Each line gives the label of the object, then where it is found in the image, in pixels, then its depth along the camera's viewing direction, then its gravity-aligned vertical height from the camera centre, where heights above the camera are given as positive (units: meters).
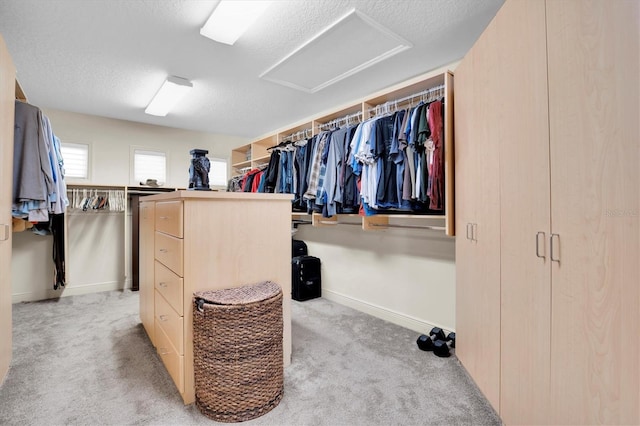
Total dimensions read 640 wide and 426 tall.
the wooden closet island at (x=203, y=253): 1.65 -0.24
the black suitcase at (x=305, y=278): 3.59 -0.80
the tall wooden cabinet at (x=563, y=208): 0.85 +0.01
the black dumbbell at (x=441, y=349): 2.20 -1.02
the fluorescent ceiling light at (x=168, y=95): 2.92 +1.29
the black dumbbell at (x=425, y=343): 2.28 -1.01
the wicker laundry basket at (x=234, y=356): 1.51 -0.74
